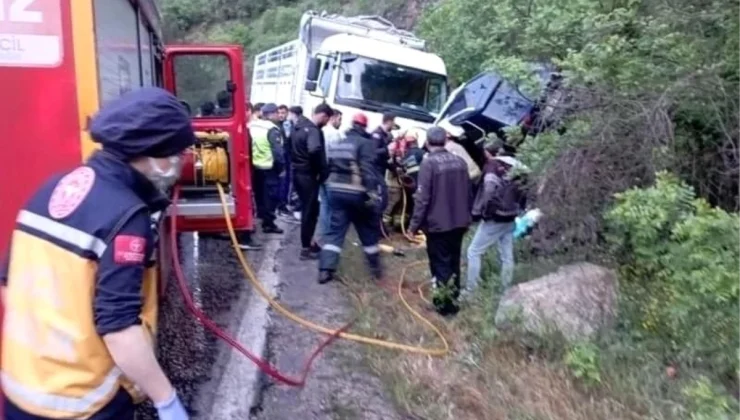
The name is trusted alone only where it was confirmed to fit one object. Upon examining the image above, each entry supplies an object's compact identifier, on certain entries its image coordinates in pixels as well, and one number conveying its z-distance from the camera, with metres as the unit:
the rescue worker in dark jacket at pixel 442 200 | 7.99
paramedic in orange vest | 2.66
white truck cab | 16.05
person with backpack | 8.18
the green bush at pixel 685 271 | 5.37
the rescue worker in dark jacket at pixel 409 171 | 12.12
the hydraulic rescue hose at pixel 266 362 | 5.81
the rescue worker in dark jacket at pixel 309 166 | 10.26
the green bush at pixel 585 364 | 5.74
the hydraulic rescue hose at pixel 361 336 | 6.79
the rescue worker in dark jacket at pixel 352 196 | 9.08
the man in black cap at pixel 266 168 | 12.17
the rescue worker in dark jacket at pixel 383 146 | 9.31
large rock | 6.70
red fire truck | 4.50
